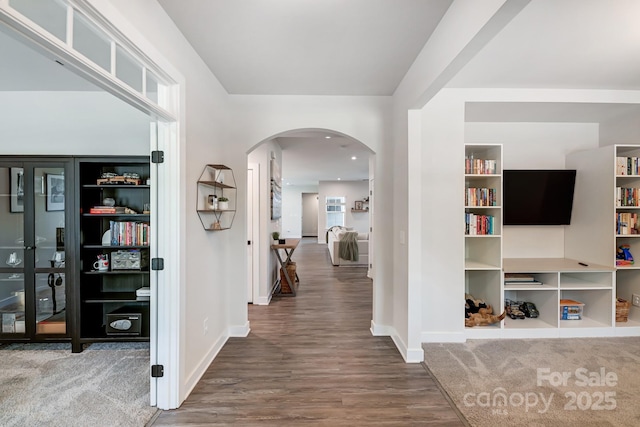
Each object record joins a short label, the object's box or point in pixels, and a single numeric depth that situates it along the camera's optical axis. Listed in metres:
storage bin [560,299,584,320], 3.23
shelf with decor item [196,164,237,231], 2.43
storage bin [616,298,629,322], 3.19
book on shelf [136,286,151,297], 2.77
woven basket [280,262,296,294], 4.76
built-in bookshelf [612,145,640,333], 3.12
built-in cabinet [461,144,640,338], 3.06
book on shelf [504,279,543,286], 3.18
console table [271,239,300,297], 4.60
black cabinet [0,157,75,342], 2.75
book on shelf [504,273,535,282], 3.21
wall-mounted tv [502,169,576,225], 3.34
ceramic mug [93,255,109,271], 2.87
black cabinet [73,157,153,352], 2.79
